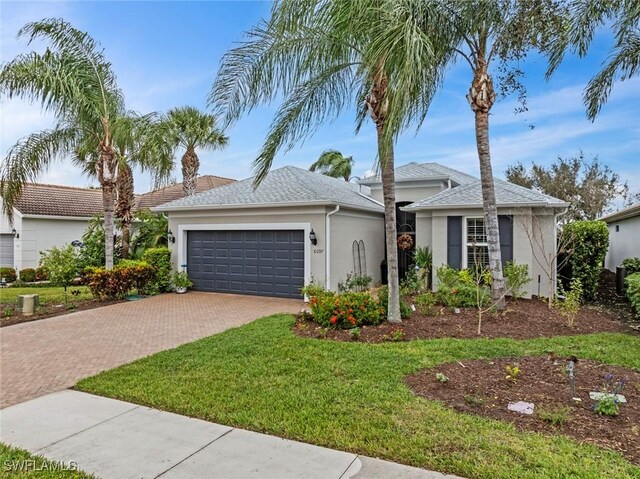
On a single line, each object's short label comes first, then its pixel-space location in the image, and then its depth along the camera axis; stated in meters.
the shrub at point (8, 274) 19.06
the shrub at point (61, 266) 13.70
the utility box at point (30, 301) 11.03
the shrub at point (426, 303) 10.11
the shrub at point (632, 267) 13.31
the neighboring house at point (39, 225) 20.02
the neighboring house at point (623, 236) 16.67
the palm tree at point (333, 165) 35.09
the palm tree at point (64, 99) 11.14
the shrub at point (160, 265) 14.67
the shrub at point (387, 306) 9.22
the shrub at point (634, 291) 9.29
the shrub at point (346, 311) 8.62
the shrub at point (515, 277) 11.39
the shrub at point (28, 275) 19.34
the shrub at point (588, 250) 11.76
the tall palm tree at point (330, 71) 6.20
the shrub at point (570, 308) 9.02
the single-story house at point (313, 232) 12.50
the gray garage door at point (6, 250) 20.91
